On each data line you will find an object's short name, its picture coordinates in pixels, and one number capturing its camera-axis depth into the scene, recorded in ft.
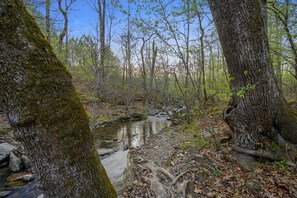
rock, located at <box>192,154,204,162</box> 9.62
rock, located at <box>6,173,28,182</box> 11.51
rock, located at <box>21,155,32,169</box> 12.83
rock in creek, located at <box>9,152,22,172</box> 12.55
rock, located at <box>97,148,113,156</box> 15.15
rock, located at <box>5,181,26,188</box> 10.92
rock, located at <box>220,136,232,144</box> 10.42
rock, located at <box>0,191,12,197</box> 10.04
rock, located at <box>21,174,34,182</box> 11.33
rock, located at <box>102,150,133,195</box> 7.73
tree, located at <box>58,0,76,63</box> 31.65
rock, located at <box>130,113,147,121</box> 31.91
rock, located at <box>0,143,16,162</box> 13.24
